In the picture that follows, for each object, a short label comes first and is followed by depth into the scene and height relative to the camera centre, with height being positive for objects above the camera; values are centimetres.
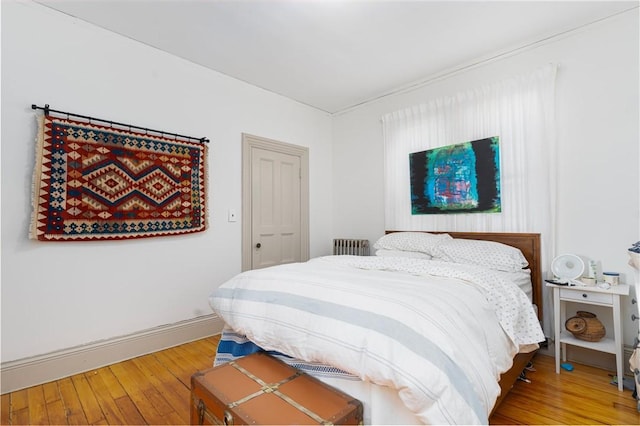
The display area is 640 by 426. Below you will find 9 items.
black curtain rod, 214 +77
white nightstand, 205 -71
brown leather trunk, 113 -72
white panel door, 349 +11
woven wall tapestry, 214 +28
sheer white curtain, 257 +73
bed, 111 -51
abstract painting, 287 +36
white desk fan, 232 -43
